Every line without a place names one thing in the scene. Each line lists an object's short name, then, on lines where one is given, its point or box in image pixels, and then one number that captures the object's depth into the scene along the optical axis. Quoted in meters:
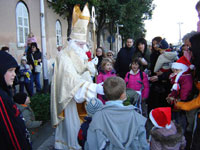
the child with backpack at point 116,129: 1.94
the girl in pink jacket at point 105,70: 4.52
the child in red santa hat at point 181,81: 2.92
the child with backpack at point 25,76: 7.27
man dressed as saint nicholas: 2.90
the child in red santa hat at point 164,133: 2.16
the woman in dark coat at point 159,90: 4.17
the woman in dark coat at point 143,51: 4.96
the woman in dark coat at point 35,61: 7.92
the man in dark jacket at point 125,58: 5.43
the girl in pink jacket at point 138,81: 4.38
